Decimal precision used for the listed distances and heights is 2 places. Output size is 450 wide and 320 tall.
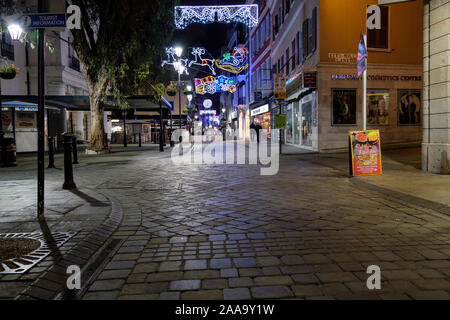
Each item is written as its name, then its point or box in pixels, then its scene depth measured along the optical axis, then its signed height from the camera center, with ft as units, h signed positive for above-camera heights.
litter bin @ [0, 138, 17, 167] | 42.64 -1.31
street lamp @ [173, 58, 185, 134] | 74.28 +15.32
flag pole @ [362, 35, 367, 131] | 30.71 +3.20
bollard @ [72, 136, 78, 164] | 45.15 -1.34
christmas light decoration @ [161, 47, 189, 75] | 68.99 +16.53
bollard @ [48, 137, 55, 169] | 40.52 -1.84
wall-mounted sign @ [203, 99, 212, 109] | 229.15 +23.36
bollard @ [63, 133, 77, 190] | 25.39 -1.92
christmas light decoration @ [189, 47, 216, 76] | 94.32 +22.79
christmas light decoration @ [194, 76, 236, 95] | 111.96 +17.07
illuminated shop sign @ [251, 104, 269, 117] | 106.20 +9.34
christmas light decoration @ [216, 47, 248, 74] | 102.06 +22.53
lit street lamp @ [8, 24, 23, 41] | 28.28 +8.64
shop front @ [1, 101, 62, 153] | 61.12 +3.26
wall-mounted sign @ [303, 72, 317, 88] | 58.03 +9.51
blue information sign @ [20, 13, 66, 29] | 16.74 +5.52
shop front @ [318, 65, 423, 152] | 58.13 +5.54
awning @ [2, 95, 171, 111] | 65.72 +8.19
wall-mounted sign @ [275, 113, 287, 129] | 57.31 +3.04
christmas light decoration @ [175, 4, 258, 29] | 86.12 +30.29
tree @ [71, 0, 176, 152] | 56.54 +15.58
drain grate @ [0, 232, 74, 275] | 10.48 -3.57
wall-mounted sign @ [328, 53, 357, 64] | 58.13 +12.98
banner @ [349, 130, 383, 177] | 29.89 -1.17
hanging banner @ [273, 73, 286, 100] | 60.64 +8.88
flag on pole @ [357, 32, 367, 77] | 30.12 +6.84
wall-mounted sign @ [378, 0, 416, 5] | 27.55 +10.32
